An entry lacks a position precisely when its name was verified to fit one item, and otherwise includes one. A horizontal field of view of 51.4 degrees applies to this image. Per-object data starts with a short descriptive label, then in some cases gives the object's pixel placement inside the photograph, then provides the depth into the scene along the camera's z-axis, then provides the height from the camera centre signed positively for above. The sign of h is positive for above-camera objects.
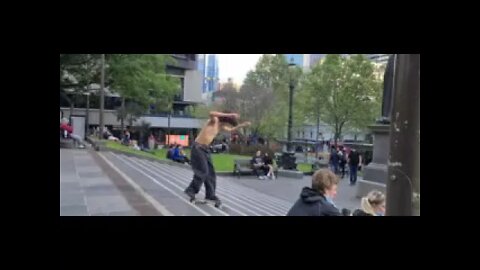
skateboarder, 5.08 -0.27
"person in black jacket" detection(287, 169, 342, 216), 3.17 -0.45
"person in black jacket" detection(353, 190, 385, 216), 3.86 -0.60
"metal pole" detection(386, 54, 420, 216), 3.60 -0.15
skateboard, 4.96 -0.78
